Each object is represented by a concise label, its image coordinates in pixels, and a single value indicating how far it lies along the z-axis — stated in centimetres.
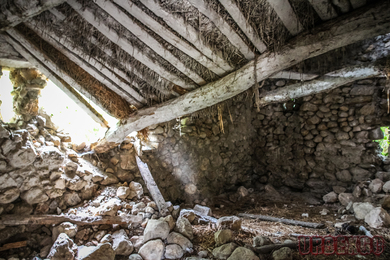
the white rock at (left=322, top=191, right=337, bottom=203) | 378
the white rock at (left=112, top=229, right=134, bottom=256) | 212
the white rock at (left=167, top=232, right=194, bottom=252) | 222
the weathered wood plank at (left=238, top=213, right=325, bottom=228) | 279
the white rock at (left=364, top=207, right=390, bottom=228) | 247
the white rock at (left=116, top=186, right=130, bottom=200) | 286
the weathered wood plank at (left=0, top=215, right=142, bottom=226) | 214
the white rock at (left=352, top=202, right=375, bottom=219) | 279
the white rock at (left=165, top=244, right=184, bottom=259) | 212
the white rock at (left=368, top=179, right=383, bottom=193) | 334
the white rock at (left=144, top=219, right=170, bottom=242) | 229
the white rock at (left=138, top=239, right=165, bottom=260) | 209
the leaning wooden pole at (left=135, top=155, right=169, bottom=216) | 279
